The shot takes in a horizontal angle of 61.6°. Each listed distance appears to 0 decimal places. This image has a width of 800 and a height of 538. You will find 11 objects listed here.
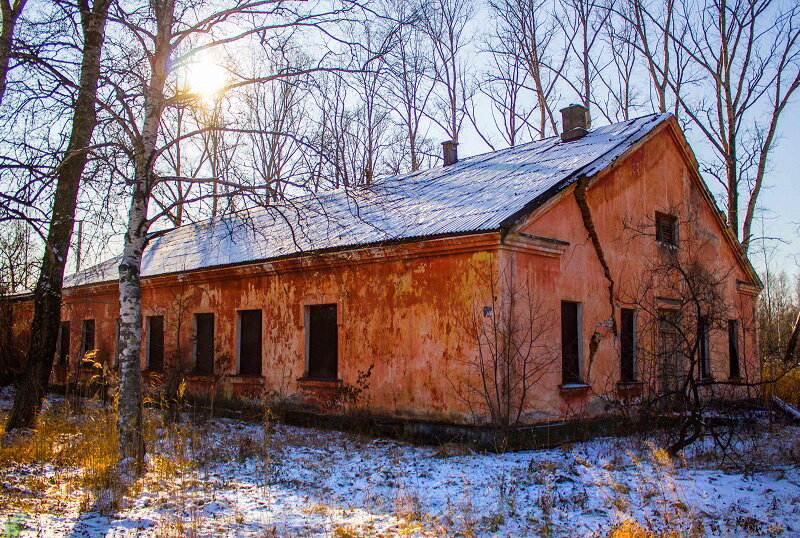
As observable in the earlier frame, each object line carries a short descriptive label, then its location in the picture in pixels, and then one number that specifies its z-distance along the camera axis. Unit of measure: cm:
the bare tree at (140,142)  798
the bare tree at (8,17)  941
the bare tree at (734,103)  2209
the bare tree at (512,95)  2752
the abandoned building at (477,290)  1006
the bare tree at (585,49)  2611
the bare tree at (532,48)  2667
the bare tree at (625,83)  2578
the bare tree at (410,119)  2911
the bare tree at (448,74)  2872
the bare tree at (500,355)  969
